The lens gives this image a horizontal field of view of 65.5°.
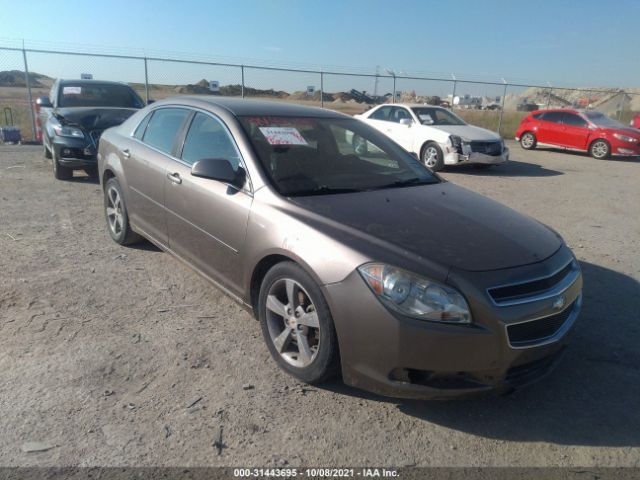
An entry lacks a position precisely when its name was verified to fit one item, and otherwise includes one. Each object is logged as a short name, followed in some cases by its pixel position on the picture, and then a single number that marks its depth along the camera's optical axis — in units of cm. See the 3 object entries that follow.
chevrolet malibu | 246
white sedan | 1115
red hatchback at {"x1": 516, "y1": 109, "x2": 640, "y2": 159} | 1498
